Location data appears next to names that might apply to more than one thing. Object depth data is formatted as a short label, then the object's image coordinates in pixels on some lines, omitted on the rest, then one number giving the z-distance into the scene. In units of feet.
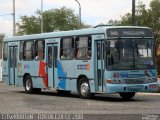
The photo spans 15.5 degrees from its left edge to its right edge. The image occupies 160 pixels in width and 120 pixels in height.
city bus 74.54
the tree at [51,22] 270.46
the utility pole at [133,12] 112.66
